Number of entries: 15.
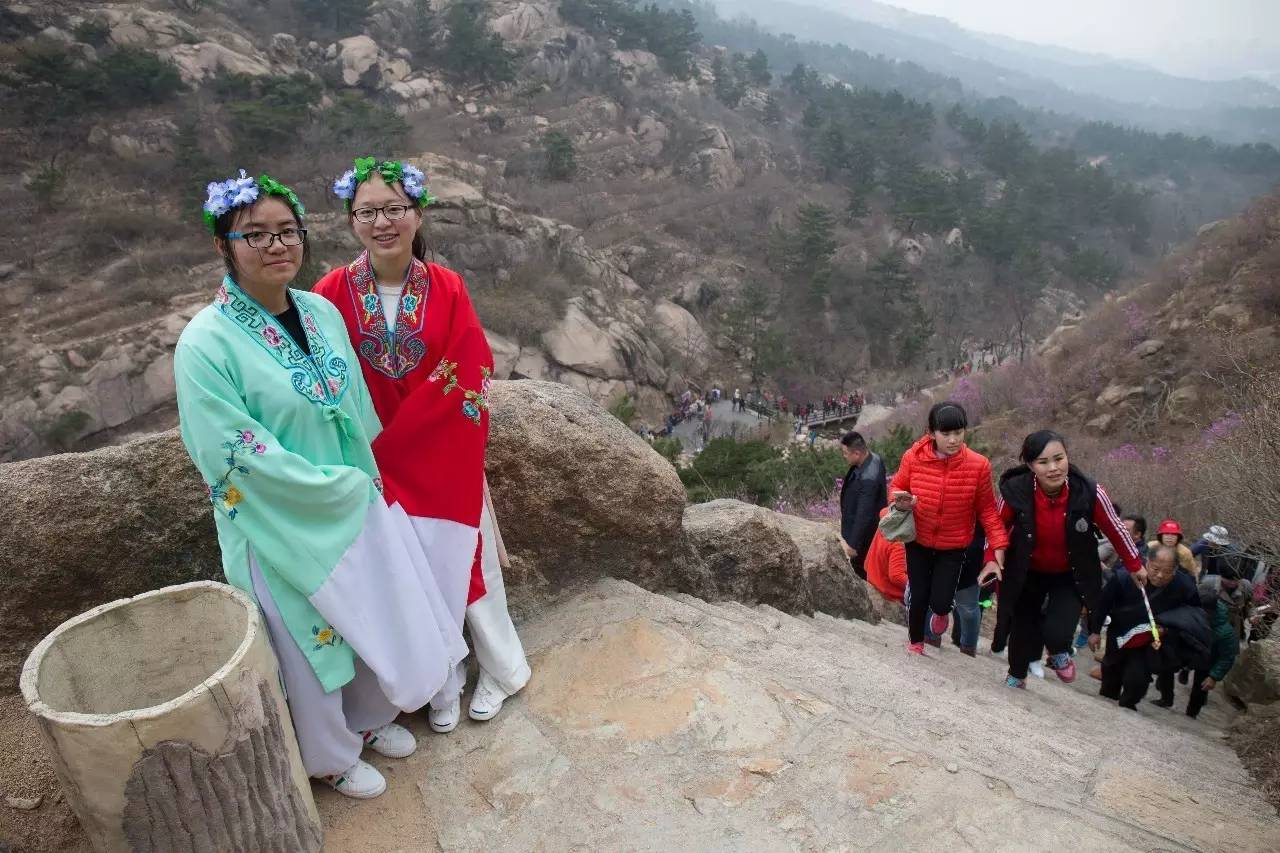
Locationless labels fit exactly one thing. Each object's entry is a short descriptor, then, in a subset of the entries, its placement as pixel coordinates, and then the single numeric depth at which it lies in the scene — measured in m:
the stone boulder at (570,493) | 2.65
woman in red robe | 1.94
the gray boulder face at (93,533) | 1.93
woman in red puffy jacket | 3.10
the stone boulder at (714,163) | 36.88
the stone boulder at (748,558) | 3.34
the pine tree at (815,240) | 29.70
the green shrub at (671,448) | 12.76
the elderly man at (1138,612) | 3.56
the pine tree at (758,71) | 50.00
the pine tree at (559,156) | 31.38
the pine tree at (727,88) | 45.66
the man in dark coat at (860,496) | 4.42
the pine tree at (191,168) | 21.09
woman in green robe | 1.57
